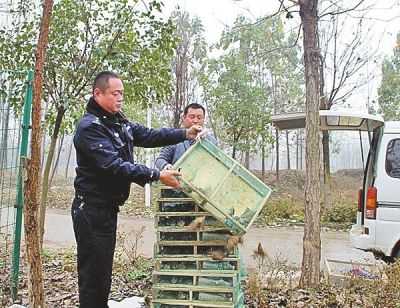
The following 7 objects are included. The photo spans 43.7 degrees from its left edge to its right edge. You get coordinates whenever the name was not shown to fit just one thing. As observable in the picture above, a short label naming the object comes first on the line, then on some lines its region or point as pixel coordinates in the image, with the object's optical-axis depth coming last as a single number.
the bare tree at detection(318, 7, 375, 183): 13.30
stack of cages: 3.09
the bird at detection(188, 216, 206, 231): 3.06
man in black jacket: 2.71
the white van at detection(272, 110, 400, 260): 5.42
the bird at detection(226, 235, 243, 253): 3.03
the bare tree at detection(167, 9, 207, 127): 12.41
